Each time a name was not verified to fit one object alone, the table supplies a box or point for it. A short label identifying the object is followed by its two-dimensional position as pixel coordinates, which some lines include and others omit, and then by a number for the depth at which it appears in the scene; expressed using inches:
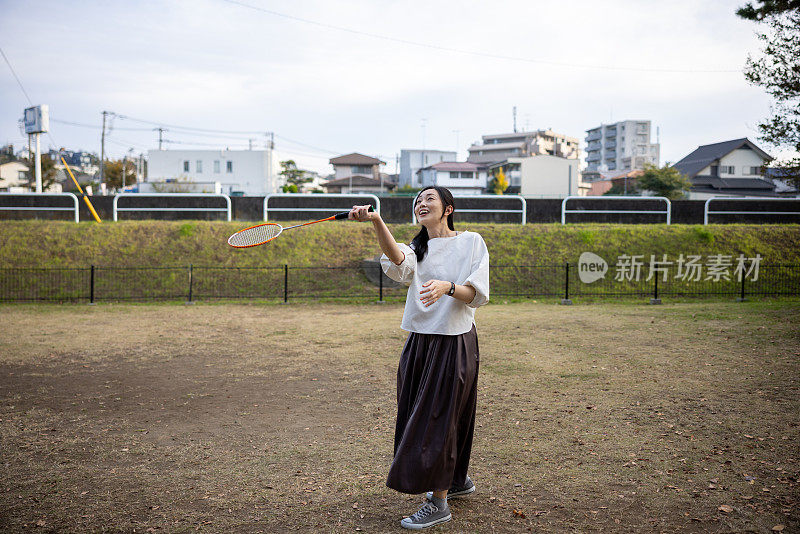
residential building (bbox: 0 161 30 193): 2356.1
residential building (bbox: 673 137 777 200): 1749.5
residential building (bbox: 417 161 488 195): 2224.4
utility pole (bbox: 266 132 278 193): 2169.3
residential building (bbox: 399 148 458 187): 2709.2
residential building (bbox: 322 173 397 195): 2189.5
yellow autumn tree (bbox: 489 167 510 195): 2070.9
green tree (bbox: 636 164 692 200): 1604.3
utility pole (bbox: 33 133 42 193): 784.3
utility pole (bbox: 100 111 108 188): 1856.5
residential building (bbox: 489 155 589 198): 2123.4
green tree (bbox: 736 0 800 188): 456.8
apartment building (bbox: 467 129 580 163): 2999.5
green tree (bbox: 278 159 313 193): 2268.7
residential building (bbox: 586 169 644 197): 2034.8
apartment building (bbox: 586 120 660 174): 3260.3
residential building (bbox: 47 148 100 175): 3351.4
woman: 135.7
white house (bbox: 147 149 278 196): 2197.3
